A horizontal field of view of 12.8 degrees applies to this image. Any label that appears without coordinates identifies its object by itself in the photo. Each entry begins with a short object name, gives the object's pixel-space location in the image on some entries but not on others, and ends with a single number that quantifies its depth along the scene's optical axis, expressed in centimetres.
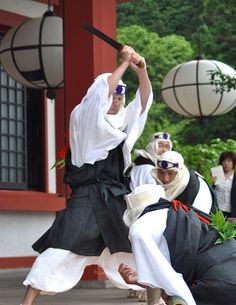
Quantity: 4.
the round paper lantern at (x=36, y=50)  1111
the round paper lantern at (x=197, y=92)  1342
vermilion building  1330
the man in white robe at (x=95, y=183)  752
